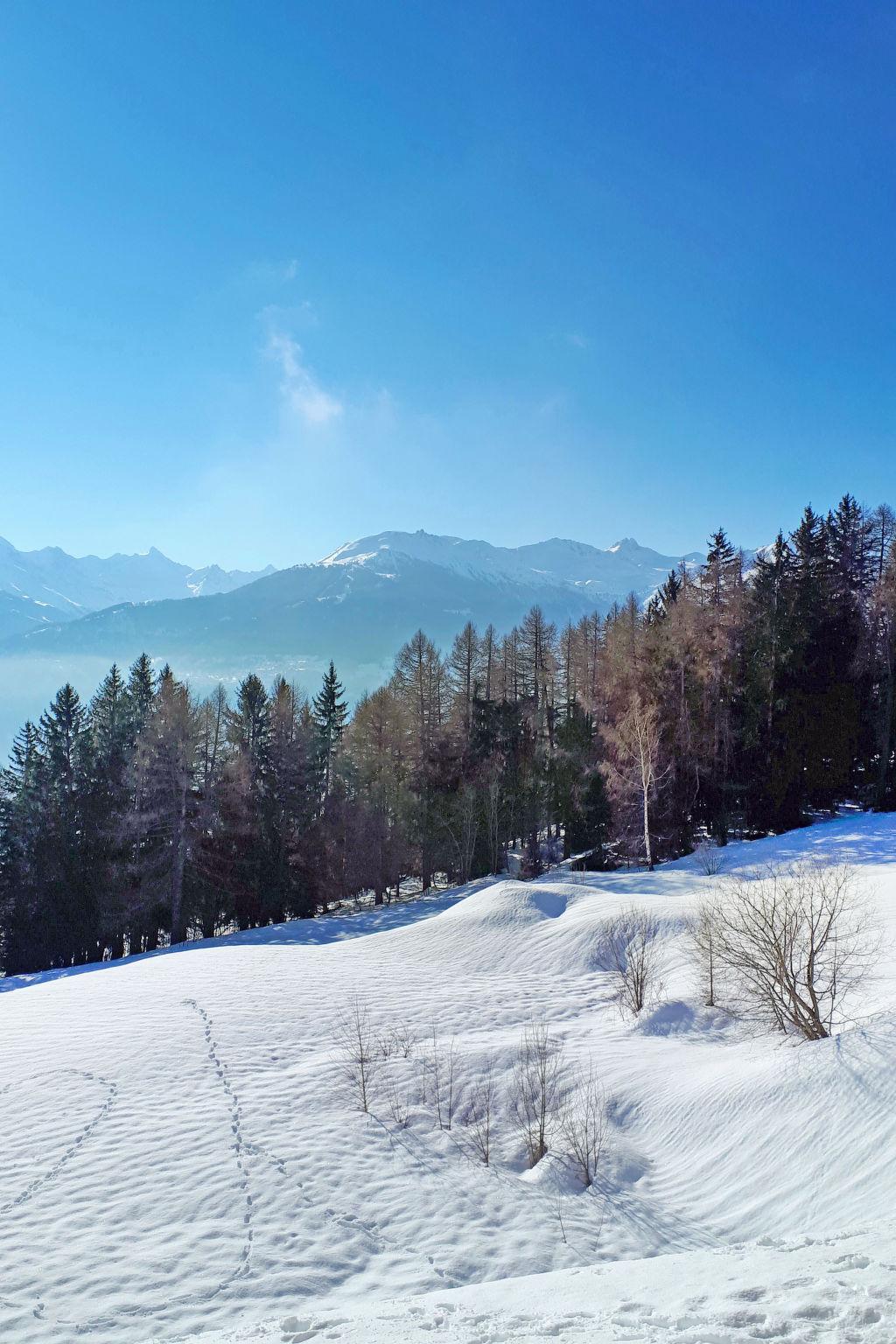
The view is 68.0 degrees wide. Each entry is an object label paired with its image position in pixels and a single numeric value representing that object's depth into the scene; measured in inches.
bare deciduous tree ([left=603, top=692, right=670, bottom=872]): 1197.1
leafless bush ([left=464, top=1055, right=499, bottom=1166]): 380.2
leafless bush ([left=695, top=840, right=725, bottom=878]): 1052.5
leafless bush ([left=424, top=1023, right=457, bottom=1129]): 417.1
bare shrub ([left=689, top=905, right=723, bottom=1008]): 503.5
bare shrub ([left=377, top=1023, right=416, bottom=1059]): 490.9
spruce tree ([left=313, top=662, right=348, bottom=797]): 1844.2
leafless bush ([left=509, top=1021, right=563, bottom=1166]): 372.5
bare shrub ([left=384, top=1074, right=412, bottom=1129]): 406.0
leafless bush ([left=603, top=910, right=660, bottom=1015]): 595.5
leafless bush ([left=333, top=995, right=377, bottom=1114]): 437.7
